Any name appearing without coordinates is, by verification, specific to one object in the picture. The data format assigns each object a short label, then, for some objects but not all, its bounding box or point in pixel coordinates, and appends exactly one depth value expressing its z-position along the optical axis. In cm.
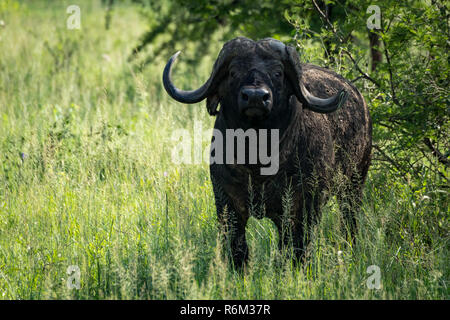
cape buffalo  826
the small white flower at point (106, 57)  2339
